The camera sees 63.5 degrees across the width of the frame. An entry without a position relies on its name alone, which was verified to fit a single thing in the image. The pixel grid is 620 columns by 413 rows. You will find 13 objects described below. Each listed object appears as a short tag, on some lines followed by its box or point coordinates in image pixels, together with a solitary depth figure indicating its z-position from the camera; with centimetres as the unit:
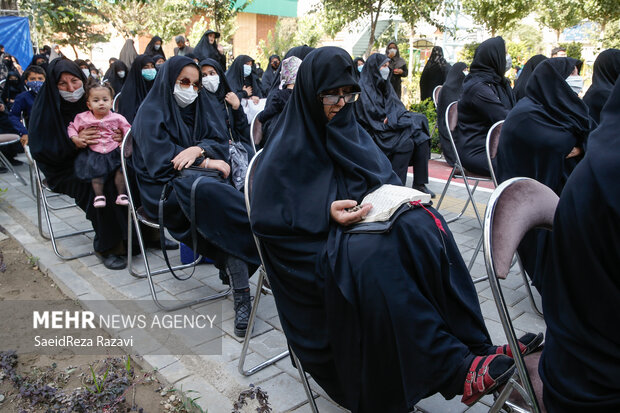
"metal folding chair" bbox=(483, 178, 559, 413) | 154
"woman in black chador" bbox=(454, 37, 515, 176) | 446
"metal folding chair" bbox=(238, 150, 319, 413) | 212
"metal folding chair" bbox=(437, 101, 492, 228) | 421
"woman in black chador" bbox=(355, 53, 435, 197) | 551
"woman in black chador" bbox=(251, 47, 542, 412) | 180
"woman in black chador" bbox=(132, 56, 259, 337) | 303
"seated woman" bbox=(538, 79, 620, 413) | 129
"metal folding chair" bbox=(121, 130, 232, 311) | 329
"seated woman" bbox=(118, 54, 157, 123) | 570
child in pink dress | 384
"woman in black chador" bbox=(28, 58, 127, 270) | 387
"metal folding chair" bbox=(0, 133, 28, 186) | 627
